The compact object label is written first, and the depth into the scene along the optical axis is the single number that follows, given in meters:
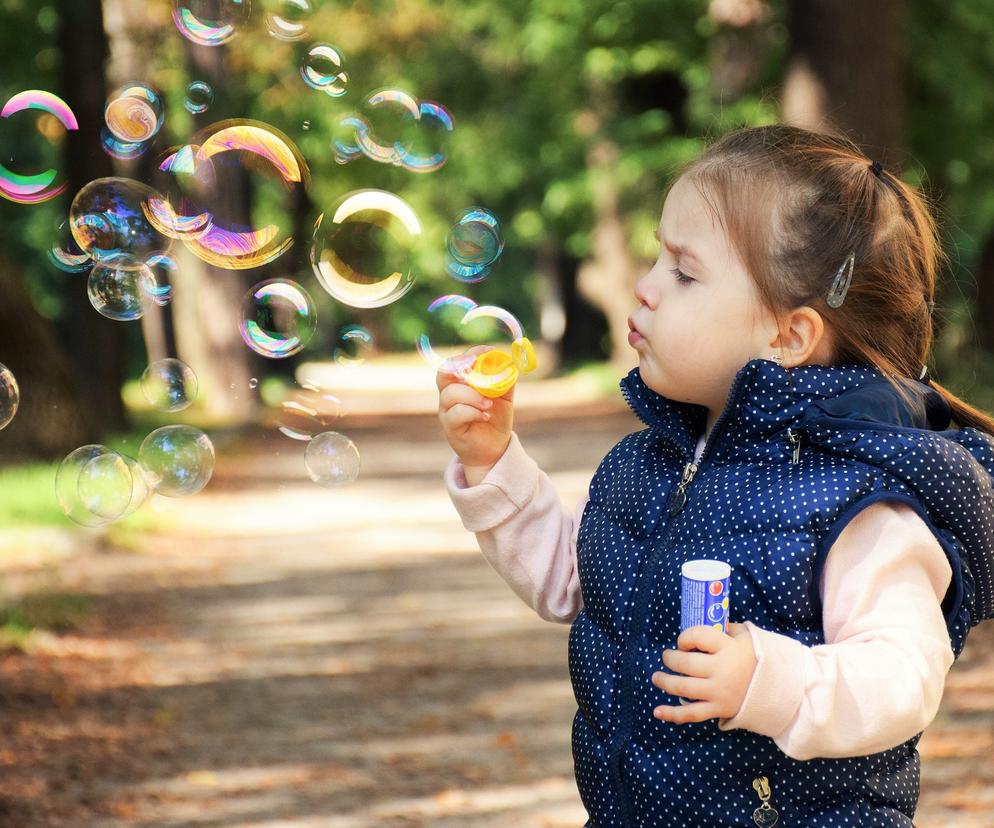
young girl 2.90
